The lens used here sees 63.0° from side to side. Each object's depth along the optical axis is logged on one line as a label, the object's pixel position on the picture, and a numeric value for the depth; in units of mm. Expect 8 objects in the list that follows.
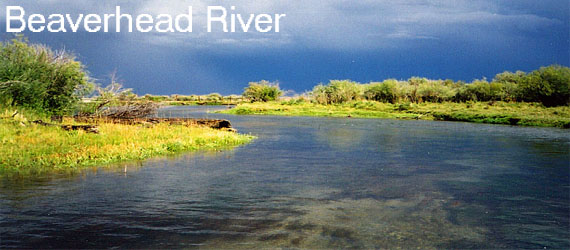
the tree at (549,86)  66500
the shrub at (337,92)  98100
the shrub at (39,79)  32219
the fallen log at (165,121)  33656
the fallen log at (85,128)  26312
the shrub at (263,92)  116000
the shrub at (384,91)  95594
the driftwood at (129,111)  36625
